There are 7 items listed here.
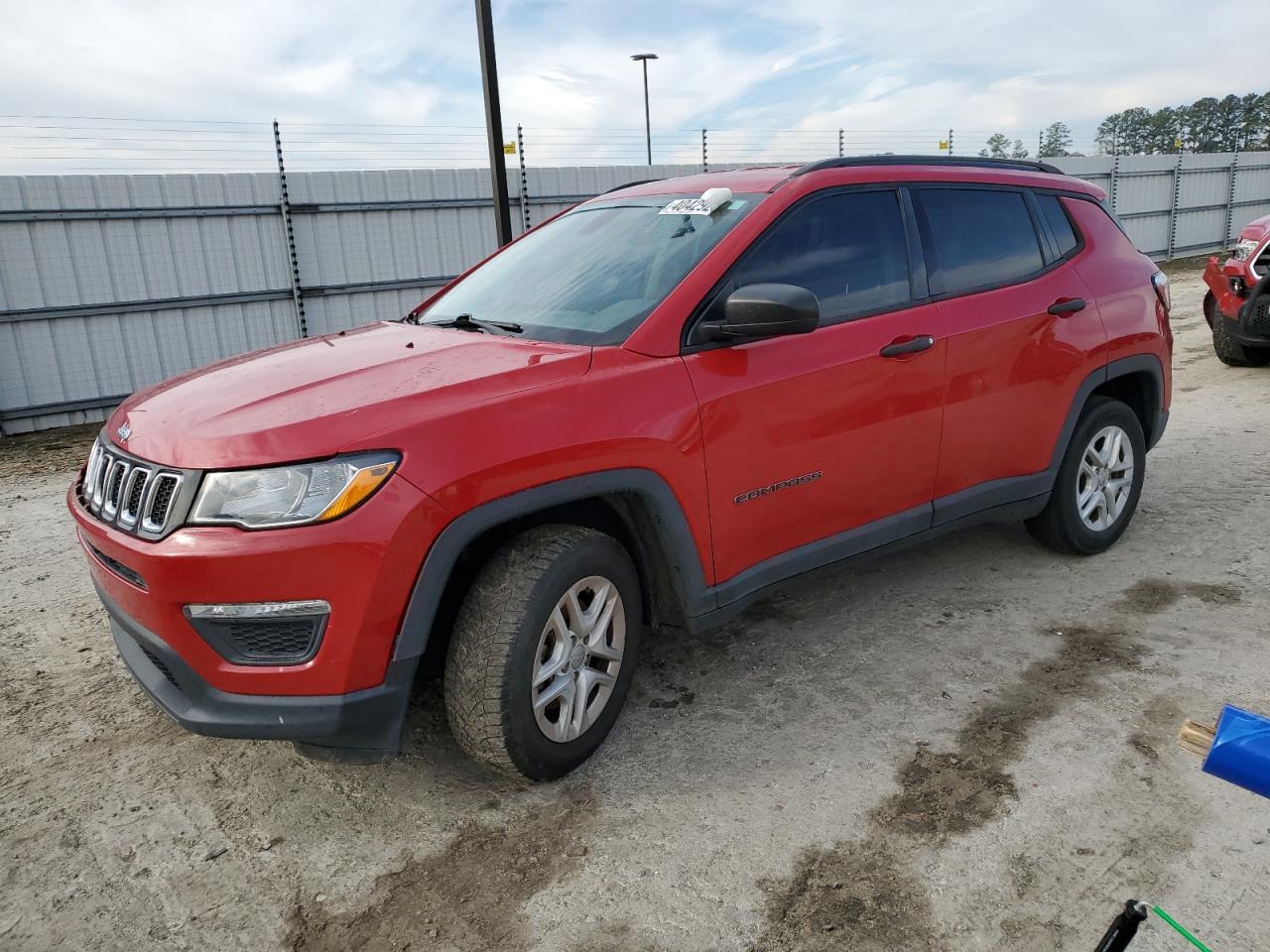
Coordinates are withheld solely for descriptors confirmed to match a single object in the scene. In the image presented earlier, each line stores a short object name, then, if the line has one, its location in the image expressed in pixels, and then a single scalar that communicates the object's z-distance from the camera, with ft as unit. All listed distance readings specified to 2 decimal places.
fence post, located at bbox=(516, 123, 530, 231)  39.34
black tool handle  3.27
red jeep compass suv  7.54
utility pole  30.89
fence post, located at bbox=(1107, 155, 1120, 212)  64.13
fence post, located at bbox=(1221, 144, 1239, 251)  72.84
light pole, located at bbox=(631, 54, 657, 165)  95.81
